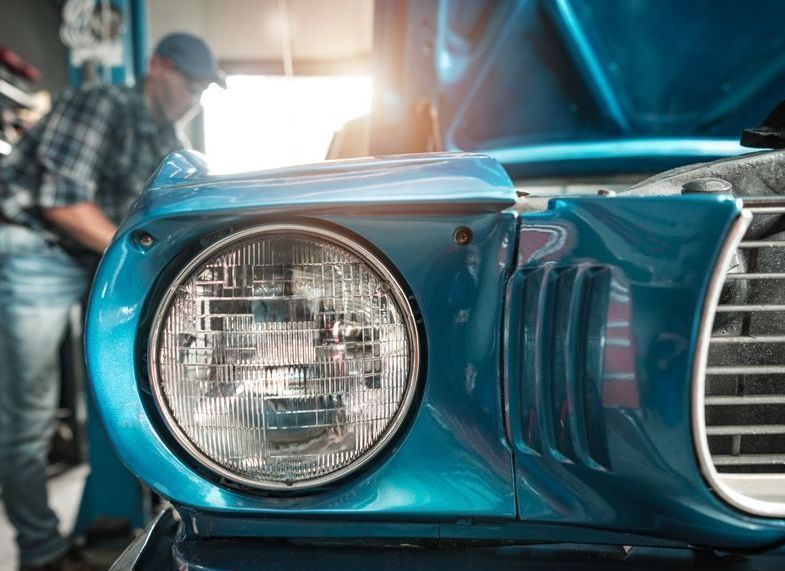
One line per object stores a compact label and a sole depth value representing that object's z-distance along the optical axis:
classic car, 0.62
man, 1.89
